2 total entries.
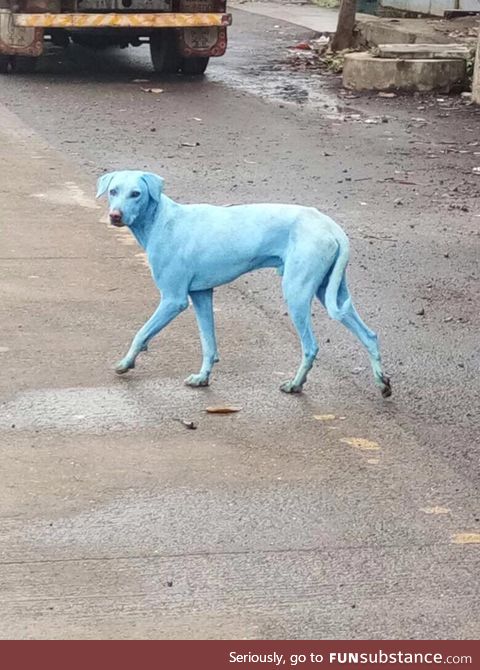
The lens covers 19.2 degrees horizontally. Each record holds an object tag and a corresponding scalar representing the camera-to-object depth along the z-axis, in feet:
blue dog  19.40
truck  50.34
